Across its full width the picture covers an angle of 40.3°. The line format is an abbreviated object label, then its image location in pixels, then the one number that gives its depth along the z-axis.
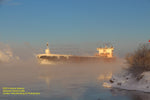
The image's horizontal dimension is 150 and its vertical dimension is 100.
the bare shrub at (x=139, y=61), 23.64
